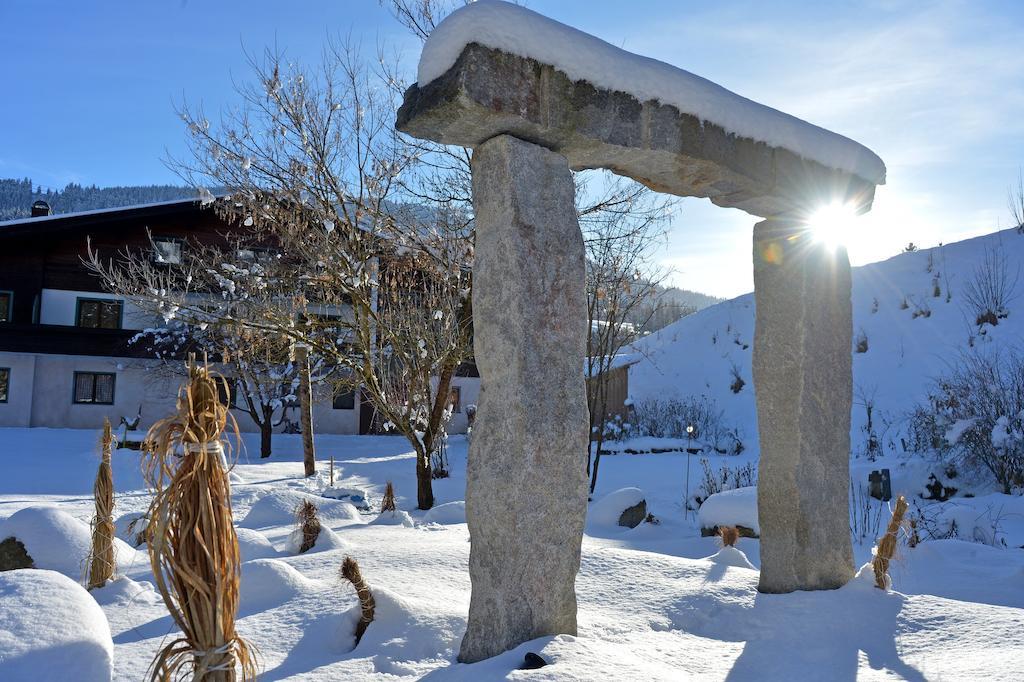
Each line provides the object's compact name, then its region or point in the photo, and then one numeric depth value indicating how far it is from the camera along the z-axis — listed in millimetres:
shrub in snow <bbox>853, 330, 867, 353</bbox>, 16875
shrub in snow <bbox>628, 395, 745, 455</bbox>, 16266
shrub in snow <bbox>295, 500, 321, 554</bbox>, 5934
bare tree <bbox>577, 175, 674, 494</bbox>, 10125
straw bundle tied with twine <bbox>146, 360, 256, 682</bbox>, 2084
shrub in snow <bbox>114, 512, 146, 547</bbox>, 6152
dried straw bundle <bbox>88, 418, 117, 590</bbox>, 4504
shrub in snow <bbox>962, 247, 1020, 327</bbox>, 14688
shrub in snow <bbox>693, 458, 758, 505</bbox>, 10195
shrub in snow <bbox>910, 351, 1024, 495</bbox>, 8898
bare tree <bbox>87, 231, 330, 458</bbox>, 9289
